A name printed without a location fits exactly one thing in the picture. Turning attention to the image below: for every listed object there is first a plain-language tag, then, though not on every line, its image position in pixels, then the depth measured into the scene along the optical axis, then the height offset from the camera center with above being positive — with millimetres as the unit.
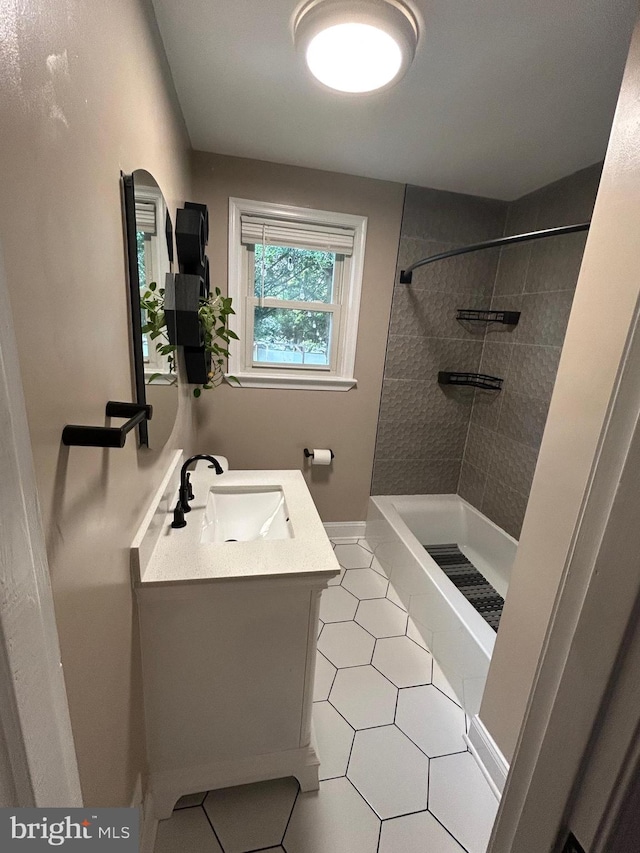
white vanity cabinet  1021 -994
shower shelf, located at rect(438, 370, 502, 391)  2396 -246
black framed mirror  853 +119
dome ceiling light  1001 +854
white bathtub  1497 -1246
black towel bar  539 -179
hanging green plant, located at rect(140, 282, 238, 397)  1043 -20
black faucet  1239 -640
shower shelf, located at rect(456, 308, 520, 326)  2215 +177
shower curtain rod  1324 +434
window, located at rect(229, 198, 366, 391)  2080 +218
